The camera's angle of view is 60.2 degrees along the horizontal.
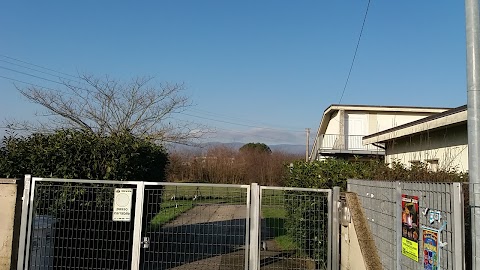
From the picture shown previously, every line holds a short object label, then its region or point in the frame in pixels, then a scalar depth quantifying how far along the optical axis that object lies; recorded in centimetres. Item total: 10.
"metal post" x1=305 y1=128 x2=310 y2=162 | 4375
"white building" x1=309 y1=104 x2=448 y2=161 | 2812
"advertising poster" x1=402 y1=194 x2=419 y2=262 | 350
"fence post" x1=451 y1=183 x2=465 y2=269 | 279
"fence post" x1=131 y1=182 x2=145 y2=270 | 613
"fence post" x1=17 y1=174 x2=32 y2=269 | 611
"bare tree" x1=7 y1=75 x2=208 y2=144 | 2217
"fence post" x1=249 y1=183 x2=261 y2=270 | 618
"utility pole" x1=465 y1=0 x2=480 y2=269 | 307
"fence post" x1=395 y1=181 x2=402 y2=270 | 387
